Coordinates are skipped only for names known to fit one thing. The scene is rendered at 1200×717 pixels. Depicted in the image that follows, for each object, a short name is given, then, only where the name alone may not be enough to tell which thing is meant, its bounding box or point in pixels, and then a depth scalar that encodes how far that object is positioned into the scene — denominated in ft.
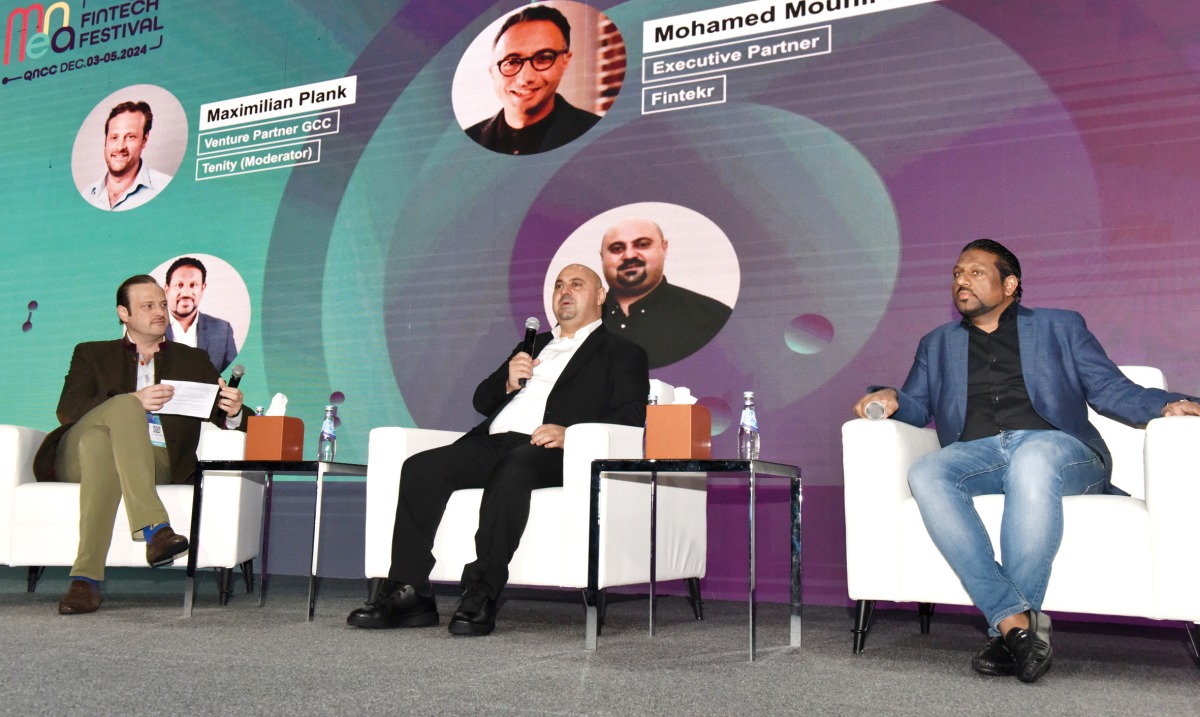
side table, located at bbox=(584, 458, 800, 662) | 8.32
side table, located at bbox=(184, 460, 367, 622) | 10.03
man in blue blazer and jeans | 7.49
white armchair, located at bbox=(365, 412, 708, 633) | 9.21
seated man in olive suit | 10.35
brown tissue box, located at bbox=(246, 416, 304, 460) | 10.66
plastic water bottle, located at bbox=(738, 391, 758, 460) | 9.23
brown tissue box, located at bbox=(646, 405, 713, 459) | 8.85
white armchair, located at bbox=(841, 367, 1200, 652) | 7.14
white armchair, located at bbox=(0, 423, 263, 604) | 11.06
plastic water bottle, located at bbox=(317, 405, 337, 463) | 11.71
